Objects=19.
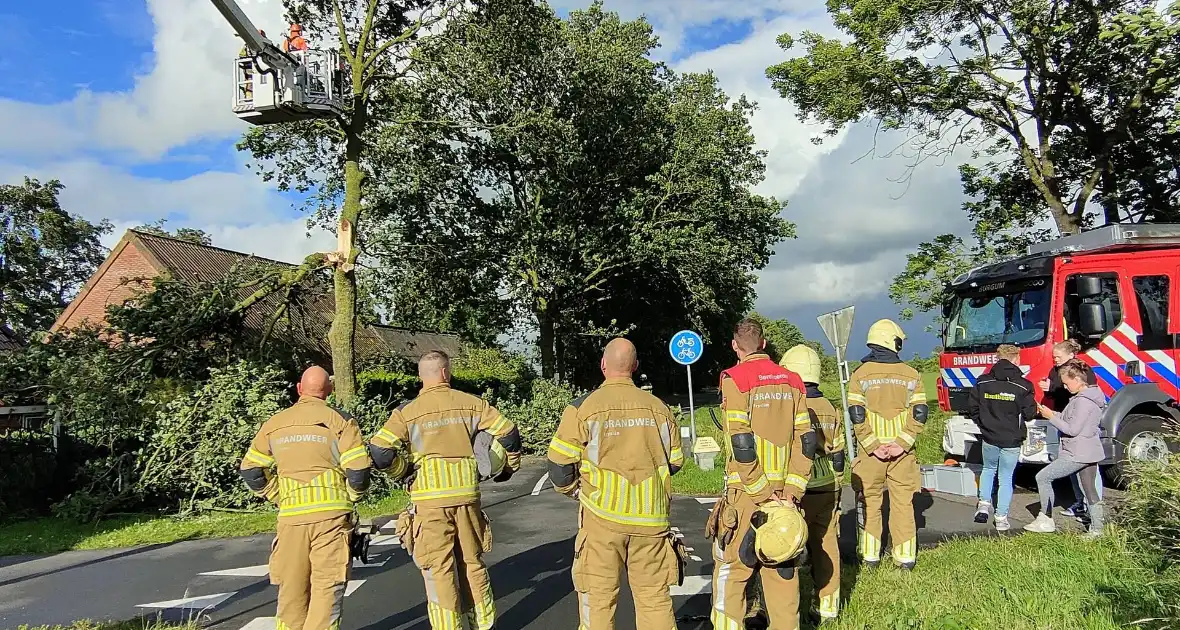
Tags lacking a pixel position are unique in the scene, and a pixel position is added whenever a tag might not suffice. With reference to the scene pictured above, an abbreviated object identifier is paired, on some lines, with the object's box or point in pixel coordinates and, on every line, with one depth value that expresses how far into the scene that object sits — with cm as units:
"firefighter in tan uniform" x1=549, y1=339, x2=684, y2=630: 398
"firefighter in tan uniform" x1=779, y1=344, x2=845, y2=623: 483
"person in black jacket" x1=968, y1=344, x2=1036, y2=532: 729
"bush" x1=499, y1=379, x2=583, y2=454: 1827
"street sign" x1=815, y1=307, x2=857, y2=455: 973
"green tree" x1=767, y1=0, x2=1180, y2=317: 1545
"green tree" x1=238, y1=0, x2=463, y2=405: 1379
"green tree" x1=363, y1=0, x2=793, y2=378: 2027
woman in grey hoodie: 691
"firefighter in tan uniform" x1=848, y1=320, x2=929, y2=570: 574
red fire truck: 875
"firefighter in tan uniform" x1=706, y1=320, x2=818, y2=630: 425
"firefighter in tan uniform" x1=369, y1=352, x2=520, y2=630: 452
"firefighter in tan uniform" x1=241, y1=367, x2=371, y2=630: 440
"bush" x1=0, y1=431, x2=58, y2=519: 1130
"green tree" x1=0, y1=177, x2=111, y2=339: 3231
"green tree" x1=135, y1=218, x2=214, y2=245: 4161
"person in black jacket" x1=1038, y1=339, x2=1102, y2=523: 765
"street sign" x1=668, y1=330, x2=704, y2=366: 1534
